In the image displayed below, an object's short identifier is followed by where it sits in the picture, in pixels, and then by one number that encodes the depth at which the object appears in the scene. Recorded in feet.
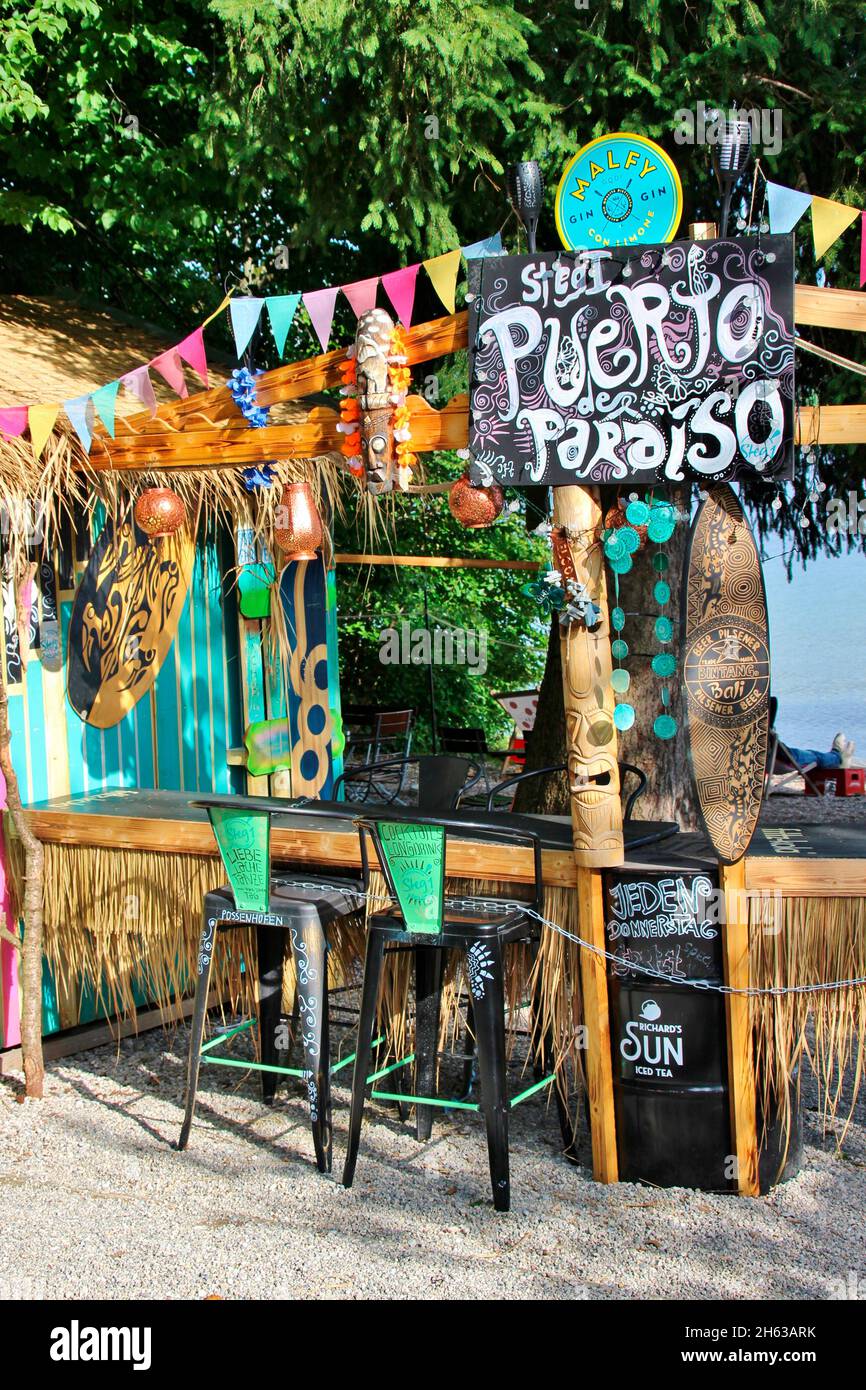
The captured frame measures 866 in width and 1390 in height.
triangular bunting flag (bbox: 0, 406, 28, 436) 16.15
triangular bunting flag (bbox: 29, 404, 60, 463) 15.66
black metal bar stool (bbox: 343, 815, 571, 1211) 12.78
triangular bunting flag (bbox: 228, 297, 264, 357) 14.75
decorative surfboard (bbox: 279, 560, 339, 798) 21.43
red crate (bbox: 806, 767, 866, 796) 37.45
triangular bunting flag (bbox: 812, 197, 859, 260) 11.89
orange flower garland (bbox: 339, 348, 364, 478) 14.02
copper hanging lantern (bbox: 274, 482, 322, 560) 15.79
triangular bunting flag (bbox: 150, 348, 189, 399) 15.88
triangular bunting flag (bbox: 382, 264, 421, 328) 14.05
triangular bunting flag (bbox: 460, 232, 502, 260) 13.69
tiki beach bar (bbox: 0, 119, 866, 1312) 12.50
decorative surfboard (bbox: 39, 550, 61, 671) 17.95
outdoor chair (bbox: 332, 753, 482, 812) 16.57
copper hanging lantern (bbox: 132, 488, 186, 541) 16.25
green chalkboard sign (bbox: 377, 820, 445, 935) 12.91
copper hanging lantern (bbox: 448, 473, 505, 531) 13.50
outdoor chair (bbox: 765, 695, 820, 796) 35.50
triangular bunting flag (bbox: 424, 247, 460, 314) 13.50
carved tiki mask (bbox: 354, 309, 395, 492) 13.74
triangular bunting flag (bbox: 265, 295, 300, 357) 14.75
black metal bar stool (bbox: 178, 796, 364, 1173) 13.87
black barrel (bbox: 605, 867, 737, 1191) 12.85
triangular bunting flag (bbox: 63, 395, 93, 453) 15.70
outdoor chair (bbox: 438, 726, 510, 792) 36.11
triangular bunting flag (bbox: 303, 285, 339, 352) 14.48
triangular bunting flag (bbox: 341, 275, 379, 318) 14.24
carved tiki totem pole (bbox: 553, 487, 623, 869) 13.02
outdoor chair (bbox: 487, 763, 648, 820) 14.74
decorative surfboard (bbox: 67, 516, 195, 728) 18.42
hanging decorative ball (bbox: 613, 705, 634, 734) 12.75
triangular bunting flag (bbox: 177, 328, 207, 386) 15.61
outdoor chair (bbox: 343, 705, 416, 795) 35.06
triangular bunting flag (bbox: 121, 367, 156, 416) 15.78
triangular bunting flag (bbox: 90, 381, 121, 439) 15.78
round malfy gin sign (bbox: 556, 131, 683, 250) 12.50
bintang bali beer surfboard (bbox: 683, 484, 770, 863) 12.42
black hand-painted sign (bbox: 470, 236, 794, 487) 12.20
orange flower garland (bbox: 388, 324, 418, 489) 13.76
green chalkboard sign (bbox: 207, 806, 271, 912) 14.06
